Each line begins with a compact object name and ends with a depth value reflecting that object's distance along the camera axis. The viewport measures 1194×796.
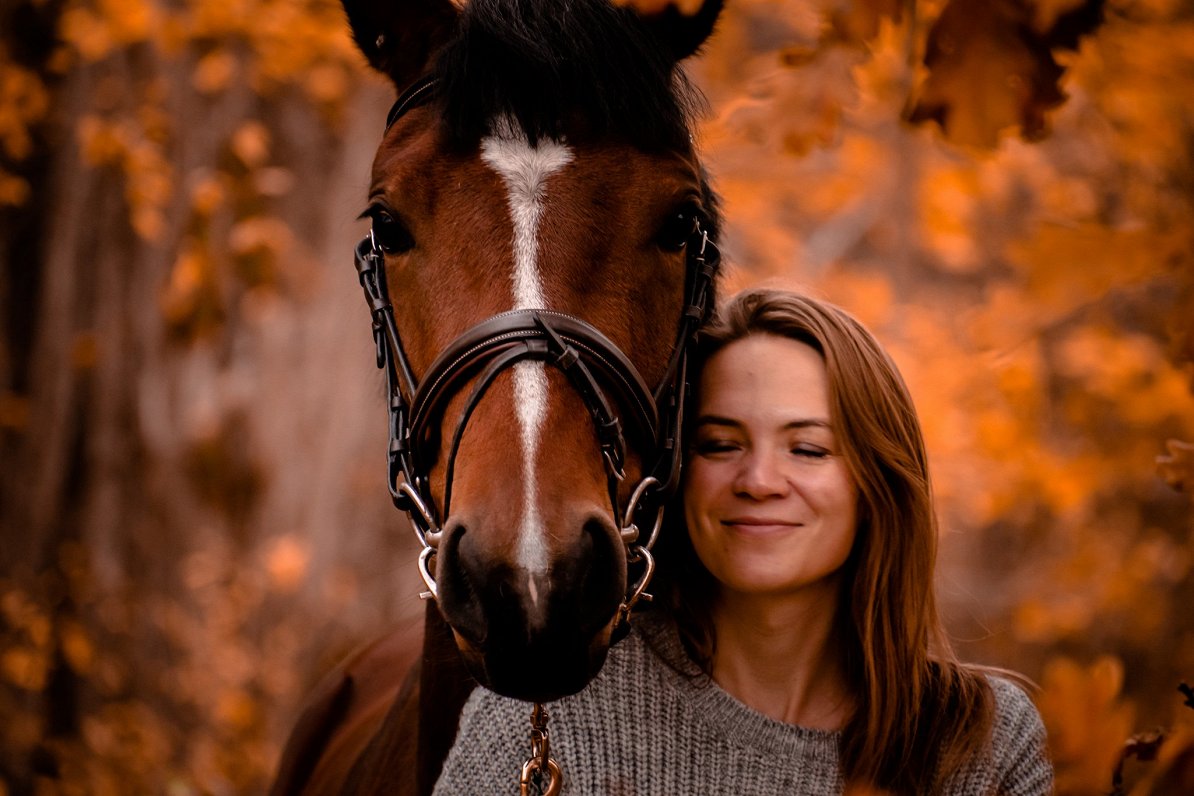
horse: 4.49
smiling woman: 4.68
